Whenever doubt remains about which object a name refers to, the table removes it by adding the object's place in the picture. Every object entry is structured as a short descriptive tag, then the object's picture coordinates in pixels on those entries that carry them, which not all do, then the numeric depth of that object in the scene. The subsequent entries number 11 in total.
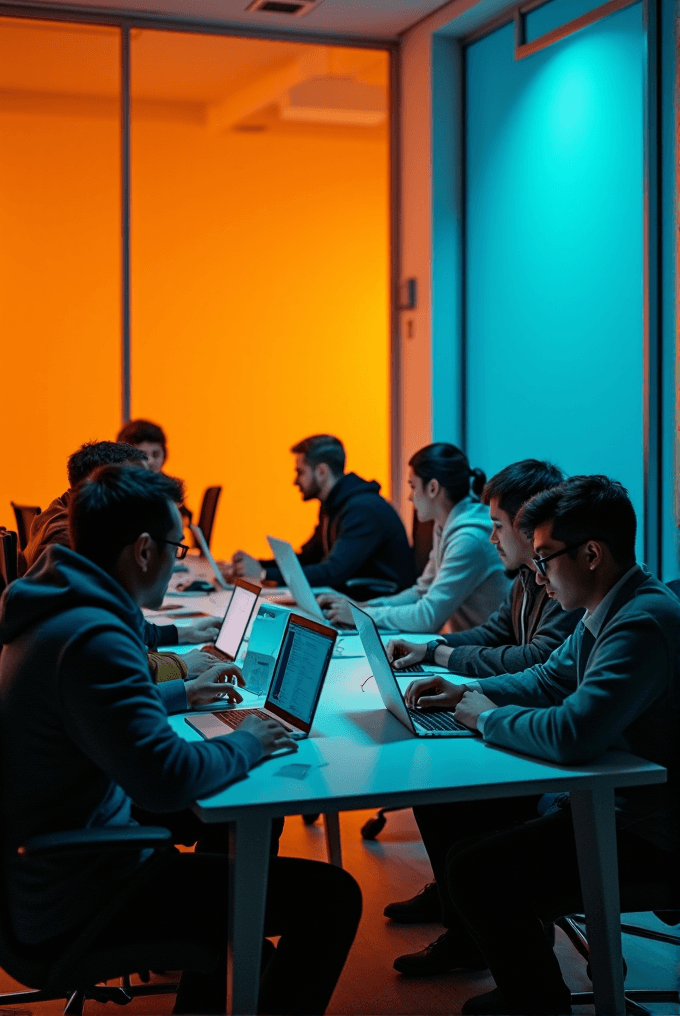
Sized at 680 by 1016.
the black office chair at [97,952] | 1.83
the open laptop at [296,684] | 2.37
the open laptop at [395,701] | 2.39
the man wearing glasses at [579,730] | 2.13
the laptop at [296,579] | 3.91
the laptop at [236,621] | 3.21
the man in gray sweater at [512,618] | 2.97
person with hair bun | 3.82
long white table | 1.93
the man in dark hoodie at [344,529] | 4.86
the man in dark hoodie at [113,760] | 1.86
